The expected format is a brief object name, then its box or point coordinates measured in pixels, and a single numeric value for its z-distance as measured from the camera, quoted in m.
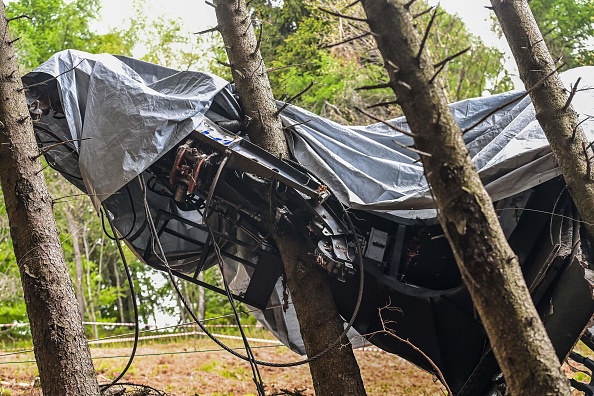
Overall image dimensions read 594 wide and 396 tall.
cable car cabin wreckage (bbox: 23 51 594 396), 5.59
